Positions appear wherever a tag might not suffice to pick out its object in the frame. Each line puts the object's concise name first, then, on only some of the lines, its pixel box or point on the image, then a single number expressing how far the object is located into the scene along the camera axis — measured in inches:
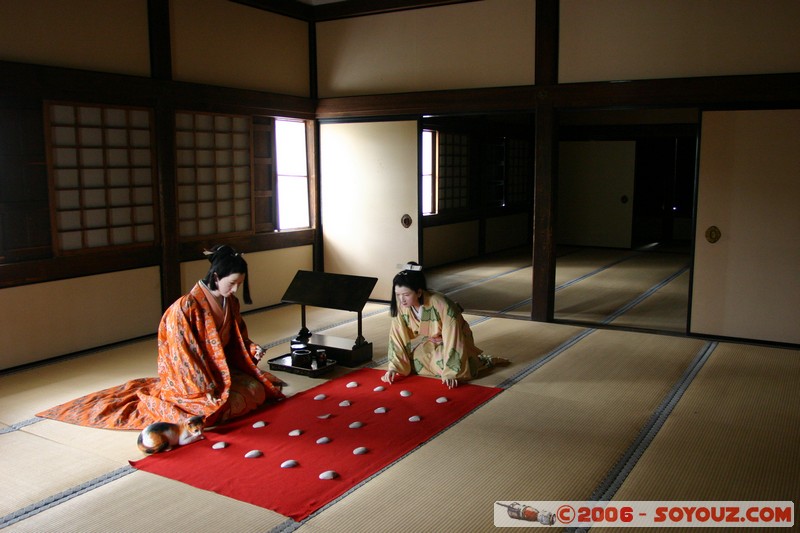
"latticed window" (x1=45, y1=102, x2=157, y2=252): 184.5
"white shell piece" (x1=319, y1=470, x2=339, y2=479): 115.5
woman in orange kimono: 138.3
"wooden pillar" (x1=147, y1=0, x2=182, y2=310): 207.6
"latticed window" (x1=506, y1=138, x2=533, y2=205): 444.8
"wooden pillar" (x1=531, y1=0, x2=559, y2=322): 222.4
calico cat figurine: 125.0
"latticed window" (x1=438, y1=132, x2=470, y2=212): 365.1
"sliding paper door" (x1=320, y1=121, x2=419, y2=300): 257.6
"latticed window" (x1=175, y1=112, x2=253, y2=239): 223.0
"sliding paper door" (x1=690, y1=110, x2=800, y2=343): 195.5
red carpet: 112.3
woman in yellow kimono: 162.1
